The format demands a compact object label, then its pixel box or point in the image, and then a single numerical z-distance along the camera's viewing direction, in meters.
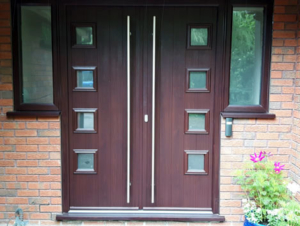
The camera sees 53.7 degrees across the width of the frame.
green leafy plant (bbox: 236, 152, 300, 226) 2.53
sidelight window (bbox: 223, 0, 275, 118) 2.92
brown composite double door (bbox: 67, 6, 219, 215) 2.98
